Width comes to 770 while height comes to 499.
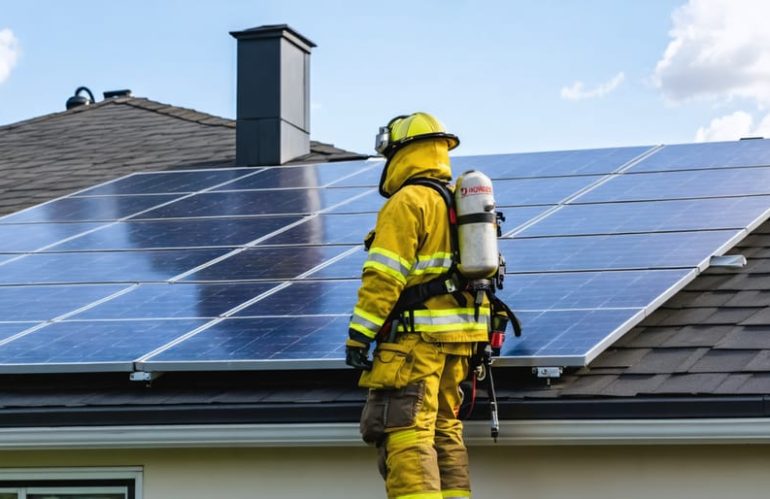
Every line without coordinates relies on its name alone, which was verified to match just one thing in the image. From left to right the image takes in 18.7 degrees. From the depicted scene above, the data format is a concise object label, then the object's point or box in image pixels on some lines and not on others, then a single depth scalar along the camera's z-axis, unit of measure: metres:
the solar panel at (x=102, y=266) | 18.29
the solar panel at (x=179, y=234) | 19.72
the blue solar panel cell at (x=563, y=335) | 13.25
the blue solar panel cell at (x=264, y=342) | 14.21
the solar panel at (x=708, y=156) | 20.66
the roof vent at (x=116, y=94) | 37.15
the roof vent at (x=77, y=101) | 37.52
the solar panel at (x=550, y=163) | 21.58
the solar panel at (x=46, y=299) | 17.07
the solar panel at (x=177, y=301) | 16.32
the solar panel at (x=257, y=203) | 21.36
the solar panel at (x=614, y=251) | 16.03
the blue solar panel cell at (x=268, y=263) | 17.48
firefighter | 12.45
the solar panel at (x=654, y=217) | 17.50
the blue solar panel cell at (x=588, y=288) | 14.72
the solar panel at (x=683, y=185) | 18.97
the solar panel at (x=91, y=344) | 14.94
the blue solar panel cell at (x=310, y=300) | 15.66
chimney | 26.38
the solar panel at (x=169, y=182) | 24.30
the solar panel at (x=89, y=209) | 22.48
